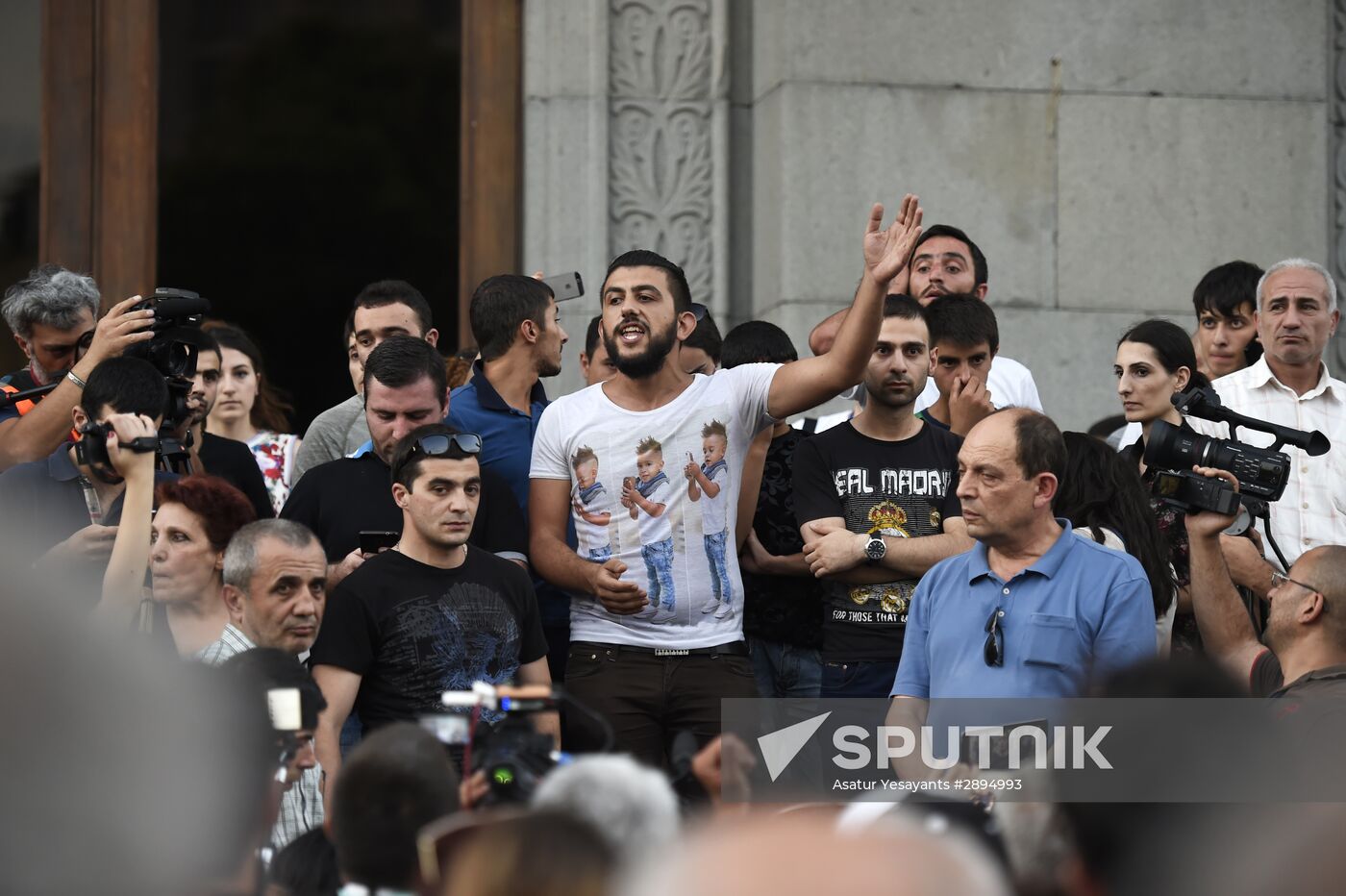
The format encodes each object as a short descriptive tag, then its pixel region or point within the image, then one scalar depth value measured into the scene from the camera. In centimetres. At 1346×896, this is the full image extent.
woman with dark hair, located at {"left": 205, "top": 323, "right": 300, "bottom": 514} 1540
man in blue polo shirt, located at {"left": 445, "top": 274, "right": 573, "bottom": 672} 1343
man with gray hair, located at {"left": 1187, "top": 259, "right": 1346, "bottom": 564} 1383
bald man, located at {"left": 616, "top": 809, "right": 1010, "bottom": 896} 355
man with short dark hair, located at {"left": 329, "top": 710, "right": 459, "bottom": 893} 624
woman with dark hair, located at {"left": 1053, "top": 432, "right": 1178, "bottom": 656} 1228
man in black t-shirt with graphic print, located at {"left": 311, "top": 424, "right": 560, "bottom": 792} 1112
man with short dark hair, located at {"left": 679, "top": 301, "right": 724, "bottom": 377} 1487
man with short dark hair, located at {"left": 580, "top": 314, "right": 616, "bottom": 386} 1468
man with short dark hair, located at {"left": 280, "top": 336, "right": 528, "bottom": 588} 1233
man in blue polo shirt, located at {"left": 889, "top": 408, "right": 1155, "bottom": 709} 1105
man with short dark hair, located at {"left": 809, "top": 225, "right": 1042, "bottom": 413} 1526
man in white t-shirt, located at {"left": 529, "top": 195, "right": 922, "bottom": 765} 1207
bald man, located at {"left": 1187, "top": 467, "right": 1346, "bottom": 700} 1075
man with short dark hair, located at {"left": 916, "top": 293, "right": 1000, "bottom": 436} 1409
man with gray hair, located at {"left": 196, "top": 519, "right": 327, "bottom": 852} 1091
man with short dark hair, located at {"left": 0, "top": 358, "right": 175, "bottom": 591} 1122
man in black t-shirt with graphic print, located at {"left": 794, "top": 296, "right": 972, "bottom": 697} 1271
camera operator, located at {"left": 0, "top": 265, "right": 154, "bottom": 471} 1211
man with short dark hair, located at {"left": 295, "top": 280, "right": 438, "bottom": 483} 1403
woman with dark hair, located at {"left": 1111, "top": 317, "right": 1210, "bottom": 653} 1409
